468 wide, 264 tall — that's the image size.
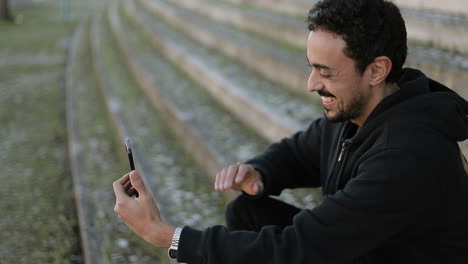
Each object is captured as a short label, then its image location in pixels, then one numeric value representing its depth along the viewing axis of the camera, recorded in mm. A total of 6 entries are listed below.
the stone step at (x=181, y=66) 4133
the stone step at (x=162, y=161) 3697
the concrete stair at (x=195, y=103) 3709
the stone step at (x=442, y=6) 4250
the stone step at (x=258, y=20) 5824
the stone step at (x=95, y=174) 3402
